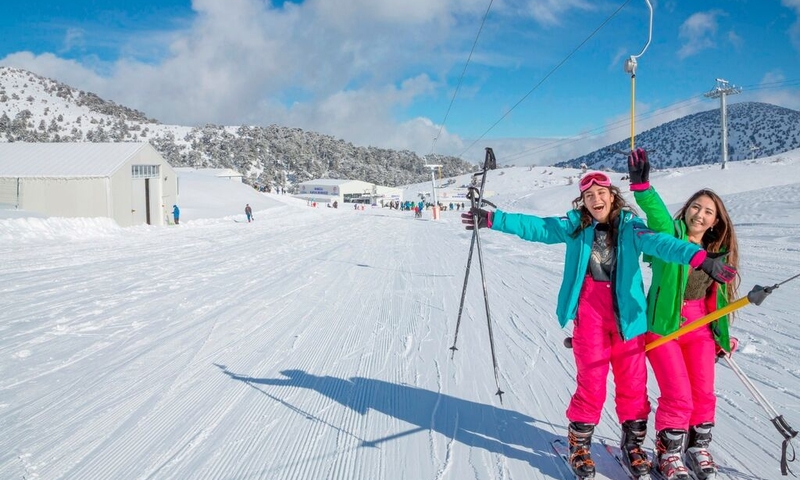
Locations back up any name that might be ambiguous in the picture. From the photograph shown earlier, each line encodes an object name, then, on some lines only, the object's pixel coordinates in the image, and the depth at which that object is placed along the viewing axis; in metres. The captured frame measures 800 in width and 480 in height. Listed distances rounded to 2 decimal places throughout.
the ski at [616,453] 3.09
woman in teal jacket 2.93
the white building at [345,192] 92.00
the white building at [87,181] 23.45
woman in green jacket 2.89
